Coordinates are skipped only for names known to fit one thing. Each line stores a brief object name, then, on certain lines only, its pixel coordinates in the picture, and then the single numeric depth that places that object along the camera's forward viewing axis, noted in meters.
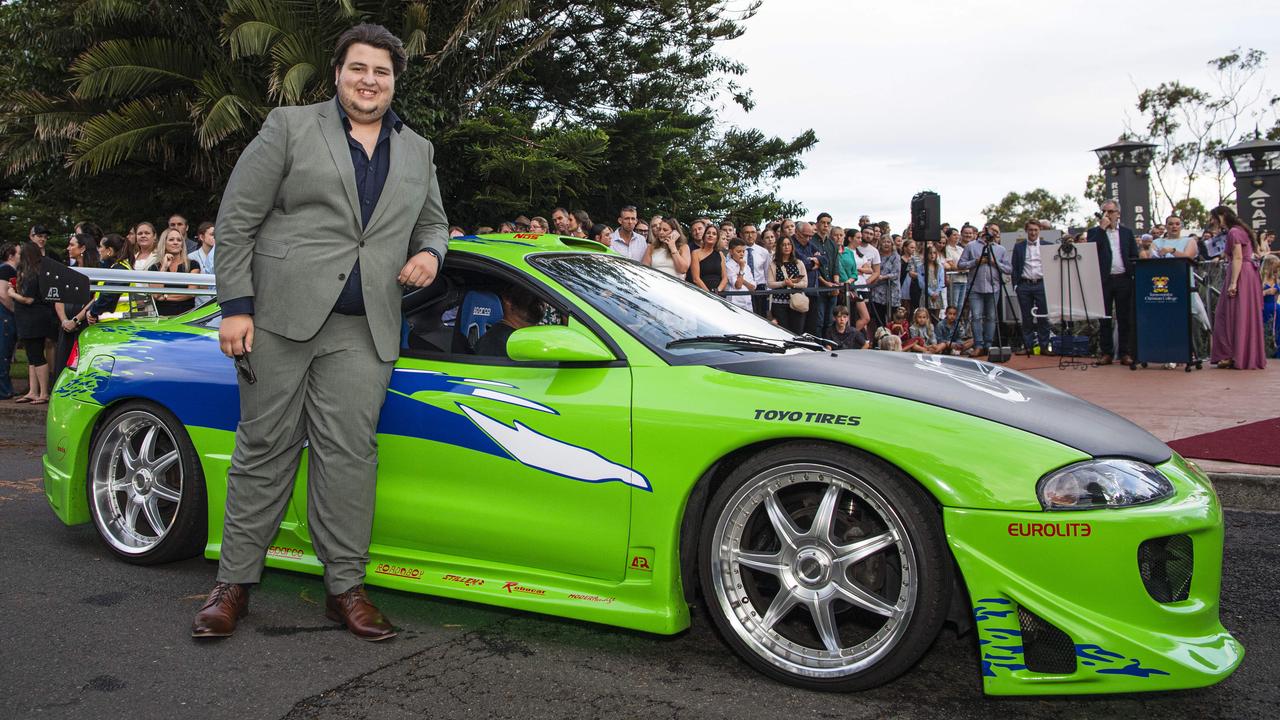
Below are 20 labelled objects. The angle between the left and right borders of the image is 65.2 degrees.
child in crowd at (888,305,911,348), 12.69
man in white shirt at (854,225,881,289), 13.34
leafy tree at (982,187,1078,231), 70.50
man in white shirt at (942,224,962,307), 15.38
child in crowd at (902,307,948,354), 12.91
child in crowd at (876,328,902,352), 9.89
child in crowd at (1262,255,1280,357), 14.38
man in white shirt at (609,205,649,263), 10.68
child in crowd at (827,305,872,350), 10.73
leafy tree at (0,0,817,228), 14.59
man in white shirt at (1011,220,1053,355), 13.56
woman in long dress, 11.69
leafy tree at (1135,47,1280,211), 45.06
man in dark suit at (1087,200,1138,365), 12.65
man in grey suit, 3.54
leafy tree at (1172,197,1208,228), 54.38
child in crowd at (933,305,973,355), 14.50
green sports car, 2.77
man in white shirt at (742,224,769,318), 11.70
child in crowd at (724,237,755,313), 11.20
